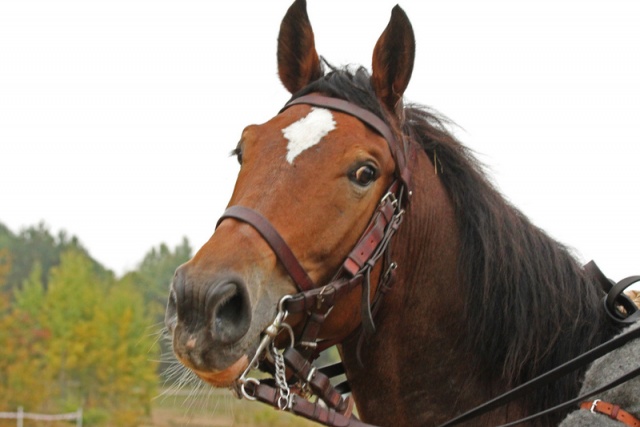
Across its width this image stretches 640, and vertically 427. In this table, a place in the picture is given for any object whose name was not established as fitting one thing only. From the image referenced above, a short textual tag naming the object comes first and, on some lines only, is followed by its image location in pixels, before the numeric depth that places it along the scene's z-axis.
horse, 3.79
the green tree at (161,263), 80.86
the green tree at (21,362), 32.75
